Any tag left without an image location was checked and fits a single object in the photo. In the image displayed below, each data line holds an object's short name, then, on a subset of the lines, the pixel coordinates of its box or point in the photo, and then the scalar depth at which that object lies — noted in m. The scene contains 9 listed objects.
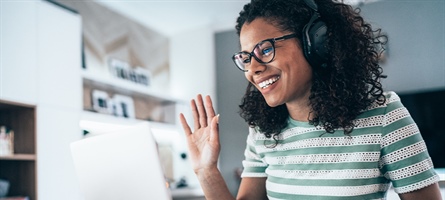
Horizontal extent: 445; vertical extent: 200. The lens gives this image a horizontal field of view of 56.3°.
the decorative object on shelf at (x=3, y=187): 2.48
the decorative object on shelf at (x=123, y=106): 3.76
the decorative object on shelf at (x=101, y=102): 3.55
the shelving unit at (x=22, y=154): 2.60
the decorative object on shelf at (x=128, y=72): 3.96
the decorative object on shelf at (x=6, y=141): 2.50
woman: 1.00
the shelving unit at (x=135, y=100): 3.30
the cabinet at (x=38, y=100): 2.54
